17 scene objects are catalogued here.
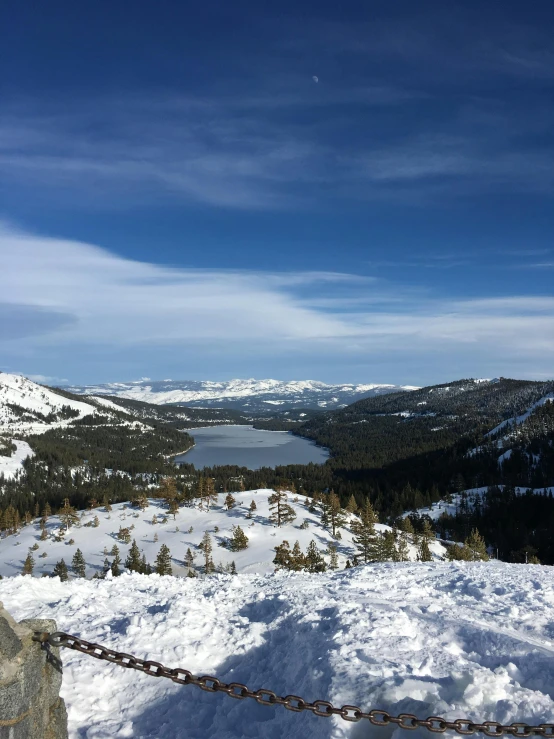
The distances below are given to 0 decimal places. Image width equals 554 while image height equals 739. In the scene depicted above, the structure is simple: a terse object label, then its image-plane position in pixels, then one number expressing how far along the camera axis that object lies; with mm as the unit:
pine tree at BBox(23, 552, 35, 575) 52988
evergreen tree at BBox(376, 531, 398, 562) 45369
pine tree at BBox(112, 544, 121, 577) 43575
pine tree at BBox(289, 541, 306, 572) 39925
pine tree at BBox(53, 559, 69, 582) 49781
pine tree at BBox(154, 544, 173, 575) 49906
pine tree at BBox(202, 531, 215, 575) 51594
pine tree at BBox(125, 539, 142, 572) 49950
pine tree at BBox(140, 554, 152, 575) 50056
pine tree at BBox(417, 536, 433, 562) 46400
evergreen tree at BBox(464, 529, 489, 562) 45984
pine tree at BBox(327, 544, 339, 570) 51700
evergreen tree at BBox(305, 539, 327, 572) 42844
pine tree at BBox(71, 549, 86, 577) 53788
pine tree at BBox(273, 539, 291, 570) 42562
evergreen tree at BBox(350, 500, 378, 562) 49594
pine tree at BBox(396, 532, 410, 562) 50281
